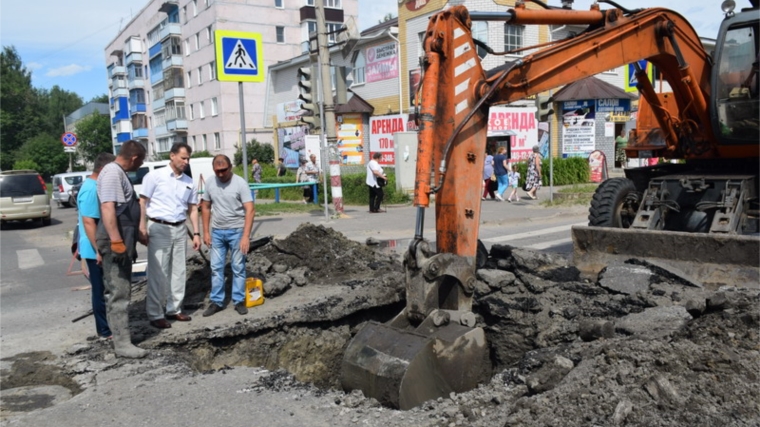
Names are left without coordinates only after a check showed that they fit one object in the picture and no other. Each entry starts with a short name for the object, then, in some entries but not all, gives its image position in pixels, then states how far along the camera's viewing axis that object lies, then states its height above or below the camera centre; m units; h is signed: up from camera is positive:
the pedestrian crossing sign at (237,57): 11.69 +1.92
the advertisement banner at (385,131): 28.99 +0.98
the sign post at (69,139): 31.76 +1.21
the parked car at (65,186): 30.47 -1.15
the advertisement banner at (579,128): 28.16 +0.75
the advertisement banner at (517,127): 25.78 +0.86
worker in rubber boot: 5.53 -0.77
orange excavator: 4.54 -0.24
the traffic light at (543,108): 15.52 +0.97
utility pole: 14.59 +1.73
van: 18.05 -0.31
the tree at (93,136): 78.50 +3.49
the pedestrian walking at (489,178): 19.17 -0.95
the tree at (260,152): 41.06 +0.25
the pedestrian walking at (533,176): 19.50 -0.94
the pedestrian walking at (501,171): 18.95 -0.73
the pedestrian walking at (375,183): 16.73 -0.85
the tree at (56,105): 99.38 +10.38
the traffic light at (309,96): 14.24 +1.37
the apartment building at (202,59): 49.47 +9.04
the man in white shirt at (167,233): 6.44 -0.78
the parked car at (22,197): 19.92 -1.09
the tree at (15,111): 74.88 +6.73
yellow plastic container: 7.07 -1.57
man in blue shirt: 5.85 -0.77
